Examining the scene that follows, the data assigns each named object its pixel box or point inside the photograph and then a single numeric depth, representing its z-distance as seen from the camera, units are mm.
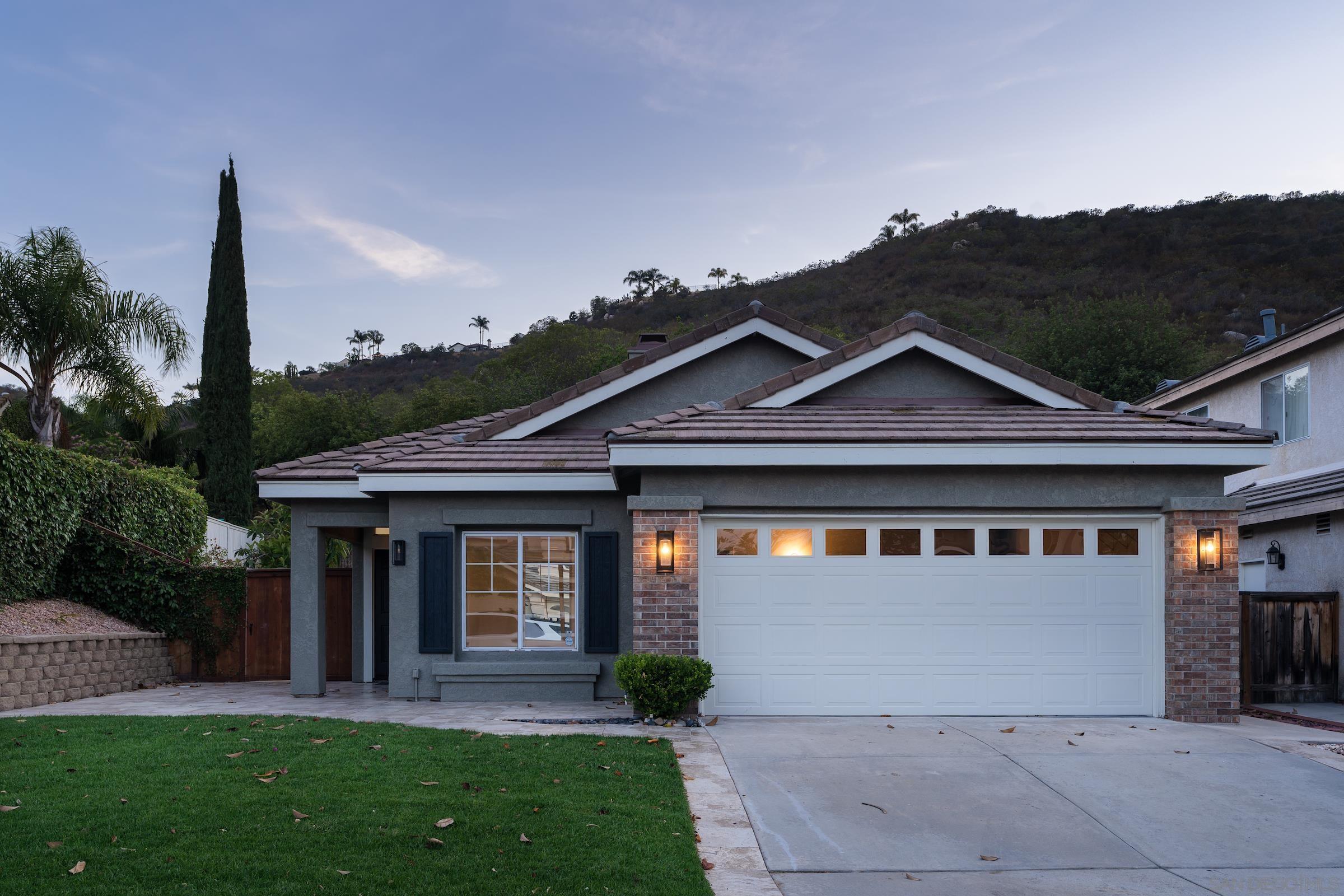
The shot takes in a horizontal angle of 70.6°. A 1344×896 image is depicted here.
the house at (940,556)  10031
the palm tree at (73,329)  14648
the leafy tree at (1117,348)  34812
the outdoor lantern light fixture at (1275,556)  14336
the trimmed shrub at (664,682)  9461
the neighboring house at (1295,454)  13195
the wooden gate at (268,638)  14523
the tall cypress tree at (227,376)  26188
